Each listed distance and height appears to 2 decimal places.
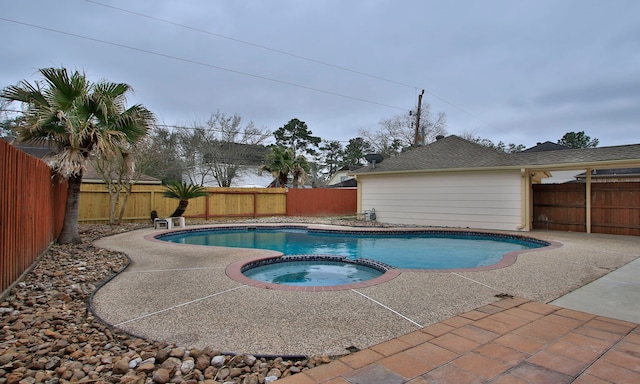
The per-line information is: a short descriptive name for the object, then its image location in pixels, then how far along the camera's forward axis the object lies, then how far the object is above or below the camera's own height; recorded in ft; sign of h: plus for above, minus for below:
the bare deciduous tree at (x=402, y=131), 98.99 +20.00
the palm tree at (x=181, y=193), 41.86 +0.26
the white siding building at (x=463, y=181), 36.16 +1.94
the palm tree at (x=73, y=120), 22.54 +5.29
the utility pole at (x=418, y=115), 69.67 +17.30
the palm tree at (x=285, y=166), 61.87 +5.65
